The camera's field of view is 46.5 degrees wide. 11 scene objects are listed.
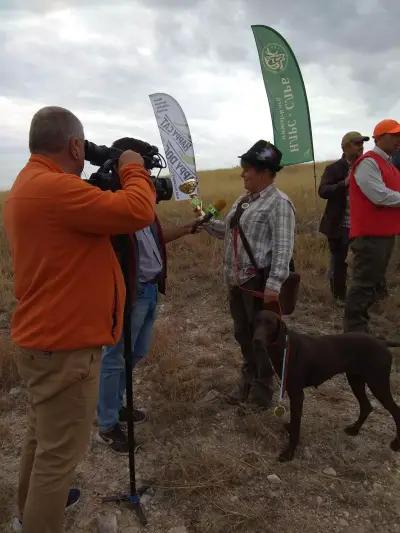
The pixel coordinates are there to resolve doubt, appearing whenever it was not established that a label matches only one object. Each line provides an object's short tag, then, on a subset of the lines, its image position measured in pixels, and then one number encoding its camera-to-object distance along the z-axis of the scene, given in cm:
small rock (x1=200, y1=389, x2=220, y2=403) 385
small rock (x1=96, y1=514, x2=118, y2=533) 254
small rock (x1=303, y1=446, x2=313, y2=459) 315
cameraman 184
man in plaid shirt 321
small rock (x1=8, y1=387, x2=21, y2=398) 397
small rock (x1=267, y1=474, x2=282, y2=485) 288
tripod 255
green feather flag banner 805
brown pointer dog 305
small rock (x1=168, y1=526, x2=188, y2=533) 254
